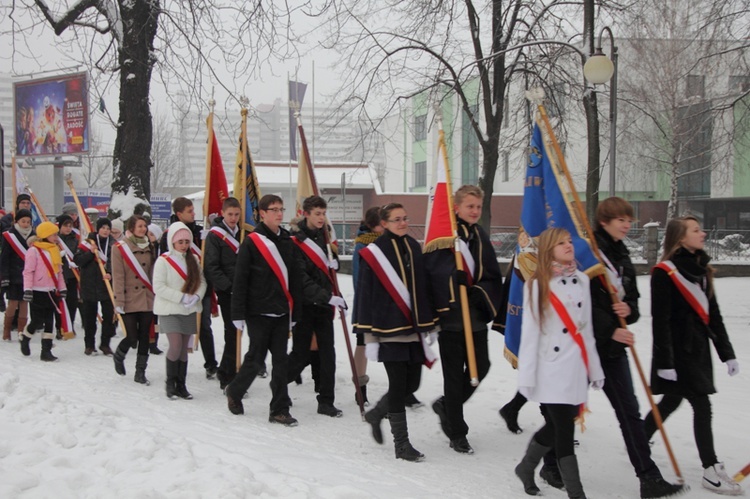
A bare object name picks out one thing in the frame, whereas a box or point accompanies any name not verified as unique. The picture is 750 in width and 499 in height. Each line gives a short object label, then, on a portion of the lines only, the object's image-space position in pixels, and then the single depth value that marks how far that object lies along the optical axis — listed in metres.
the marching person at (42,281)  9.45
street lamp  10.06
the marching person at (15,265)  10.55
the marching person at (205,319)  8.22
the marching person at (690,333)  4.85
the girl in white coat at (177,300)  7.16
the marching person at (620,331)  4.62
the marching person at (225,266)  7.44
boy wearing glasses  6.28
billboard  27.05
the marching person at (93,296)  9.90
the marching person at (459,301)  5.52
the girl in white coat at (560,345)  4.41
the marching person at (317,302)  6.64
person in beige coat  7.96
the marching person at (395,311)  5.42
